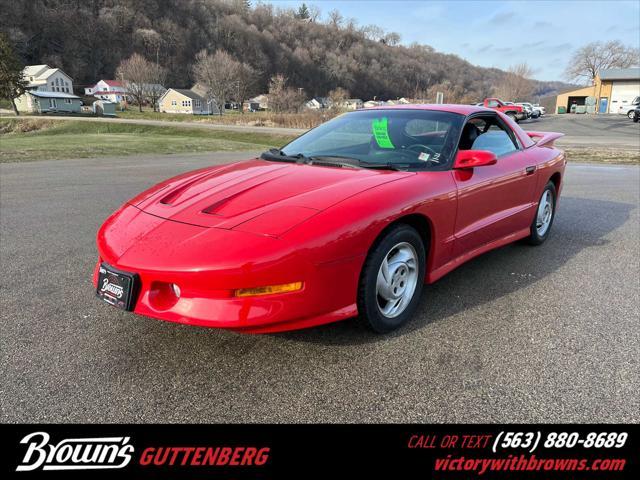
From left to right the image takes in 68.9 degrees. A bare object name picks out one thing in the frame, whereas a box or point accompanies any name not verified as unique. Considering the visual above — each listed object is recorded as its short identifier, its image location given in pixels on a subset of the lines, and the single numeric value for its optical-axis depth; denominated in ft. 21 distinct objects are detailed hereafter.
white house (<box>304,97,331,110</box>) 313.59
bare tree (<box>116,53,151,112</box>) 284.20
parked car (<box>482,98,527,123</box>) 106.48
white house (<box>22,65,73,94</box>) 263.70
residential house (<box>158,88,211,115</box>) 302.45
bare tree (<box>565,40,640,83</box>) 273.33
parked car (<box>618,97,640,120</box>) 137.14
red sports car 7.52
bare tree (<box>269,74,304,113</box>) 223.71
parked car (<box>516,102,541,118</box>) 153.55
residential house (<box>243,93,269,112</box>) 322.88
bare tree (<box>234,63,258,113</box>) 291.95
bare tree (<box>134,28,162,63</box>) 353.92
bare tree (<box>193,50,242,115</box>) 286.46
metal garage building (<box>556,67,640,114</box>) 188.65
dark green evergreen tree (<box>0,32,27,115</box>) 197.26
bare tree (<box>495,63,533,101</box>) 297.94
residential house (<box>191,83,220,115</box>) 305.57
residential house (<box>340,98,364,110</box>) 365.61
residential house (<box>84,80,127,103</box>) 304.71
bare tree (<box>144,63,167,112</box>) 286.99
